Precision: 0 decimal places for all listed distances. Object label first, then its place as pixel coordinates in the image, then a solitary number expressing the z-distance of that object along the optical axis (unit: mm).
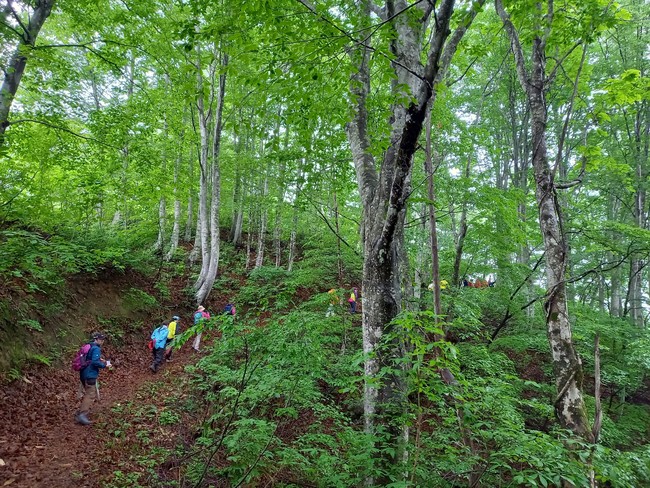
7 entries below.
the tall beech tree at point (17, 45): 5842
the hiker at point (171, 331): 9266
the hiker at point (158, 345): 9039
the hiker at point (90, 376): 6169
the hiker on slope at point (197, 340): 10370
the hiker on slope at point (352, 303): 12251
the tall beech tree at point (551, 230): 4625
